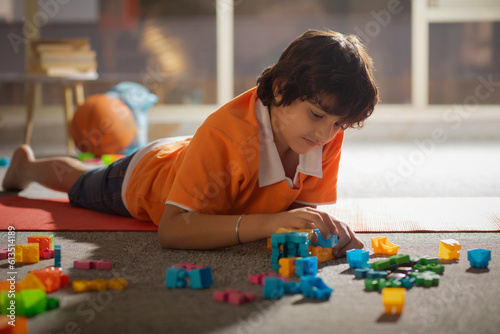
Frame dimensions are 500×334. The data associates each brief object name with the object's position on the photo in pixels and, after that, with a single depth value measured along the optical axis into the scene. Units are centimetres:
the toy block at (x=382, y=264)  225
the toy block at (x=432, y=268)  225
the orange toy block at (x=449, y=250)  233
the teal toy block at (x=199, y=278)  219
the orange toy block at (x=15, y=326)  198
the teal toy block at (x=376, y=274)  221
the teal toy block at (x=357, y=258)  228
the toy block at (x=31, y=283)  216
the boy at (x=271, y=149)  234
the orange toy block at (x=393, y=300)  209
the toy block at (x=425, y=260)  228
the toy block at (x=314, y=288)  214
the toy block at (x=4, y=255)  236
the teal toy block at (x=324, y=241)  234
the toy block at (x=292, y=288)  216
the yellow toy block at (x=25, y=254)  234
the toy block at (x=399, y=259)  227
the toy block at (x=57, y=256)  228
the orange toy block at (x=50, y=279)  218
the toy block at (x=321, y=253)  232
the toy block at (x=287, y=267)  224
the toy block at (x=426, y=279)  219
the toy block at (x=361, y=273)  224
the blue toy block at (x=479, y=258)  228
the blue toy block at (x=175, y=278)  219
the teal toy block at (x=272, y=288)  214
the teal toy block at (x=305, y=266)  223
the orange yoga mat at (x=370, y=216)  260
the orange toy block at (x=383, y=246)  238
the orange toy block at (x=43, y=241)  242
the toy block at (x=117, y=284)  219
